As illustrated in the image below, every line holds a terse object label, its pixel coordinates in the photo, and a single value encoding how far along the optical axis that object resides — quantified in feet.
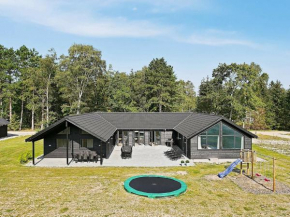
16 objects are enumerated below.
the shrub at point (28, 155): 57.53
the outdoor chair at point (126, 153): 60.18
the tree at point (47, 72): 127.75
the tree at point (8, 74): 134.82
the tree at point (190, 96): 191.39
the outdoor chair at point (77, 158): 56.70
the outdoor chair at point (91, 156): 56.49
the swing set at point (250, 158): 44.14
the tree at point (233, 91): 133.18
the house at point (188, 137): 57.82
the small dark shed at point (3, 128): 100.93
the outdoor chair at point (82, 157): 56.59
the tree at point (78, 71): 111.65
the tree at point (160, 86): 135.64
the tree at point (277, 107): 164.92
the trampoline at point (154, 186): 35.35
